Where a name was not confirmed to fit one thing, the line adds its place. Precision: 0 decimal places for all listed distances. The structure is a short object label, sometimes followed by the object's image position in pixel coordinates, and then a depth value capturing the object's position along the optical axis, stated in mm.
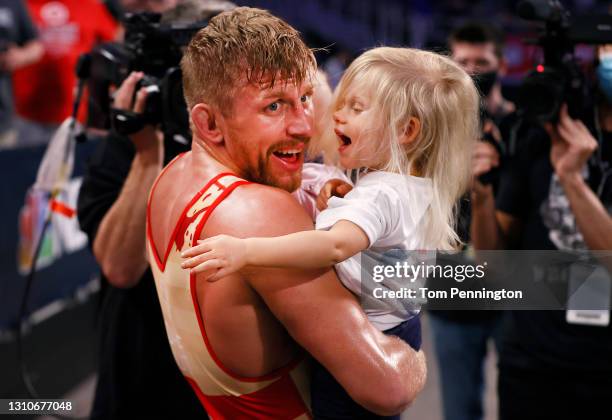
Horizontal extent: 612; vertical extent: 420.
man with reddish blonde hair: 1375
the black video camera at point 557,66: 2164
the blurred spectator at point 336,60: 8438
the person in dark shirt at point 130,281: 2035
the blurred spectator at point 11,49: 4664
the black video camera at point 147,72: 1860
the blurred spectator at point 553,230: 2199
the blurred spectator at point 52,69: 4945
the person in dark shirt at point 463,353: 3221
